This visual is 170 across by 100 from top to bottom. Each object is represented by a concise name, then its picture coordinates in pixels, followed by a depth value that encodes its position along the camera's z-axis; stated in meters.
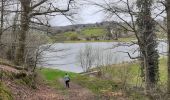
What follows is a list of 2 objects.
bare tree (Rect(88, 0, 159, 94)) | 14.96
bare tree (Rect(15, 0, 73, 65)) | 17.35
